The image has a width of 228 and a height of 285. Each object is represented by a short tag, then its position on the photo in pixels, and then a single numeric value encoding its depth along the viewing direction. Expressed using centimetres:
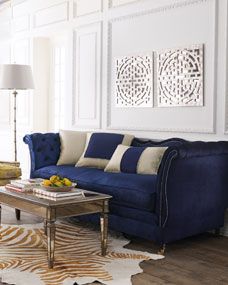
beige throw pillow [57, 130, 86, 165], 534
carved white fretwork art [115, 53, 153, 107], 509
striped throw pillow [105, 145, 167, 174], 433
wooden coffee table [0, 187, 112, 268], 330
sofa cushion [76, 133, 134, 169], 500
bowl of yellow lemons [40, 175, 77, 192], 355
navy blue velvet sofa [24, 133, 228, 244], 365
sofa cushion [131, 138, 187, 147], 465
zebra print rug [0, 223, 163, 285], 312
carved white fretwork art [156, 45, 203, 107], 457
